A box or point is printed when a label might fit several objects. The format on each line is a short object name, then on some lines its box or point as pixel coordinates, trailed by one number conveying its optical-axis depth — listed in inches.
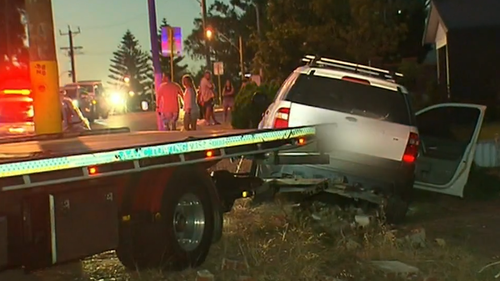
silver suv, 383.2
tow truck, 229.6
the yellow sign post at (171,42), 816.3
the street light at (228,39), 1682.1
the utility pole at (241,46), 2419.8
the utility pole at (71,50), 3253.0
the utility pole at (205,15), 1625.2
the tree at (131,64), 5816.9
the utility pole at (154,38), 707.4
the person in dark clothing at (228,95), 1066.7
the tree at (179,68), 4302.2
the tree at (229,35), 2785.4
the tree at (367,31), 1085.1
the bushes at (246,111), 833.5
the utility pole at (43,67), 402.3
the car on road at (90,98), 1419.8
